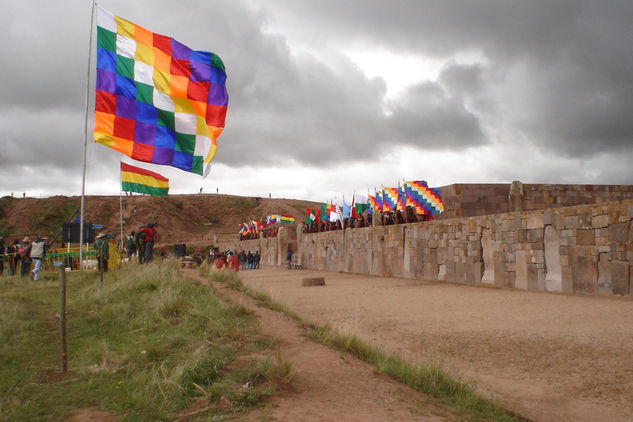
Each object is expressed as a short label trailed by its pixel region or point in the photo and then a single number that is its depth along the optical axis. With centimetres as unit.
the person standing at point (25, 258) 1614
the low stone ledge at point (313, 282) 1752
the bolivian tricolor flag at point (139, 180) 1761
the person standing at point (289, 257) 3385
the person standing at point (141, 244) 1557
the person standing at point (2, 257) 1864
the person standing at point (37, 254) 1465
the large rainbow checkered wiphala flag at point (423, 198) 1862
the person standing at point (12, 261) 1802
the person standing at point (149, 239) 1536
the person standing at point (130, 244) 1908
